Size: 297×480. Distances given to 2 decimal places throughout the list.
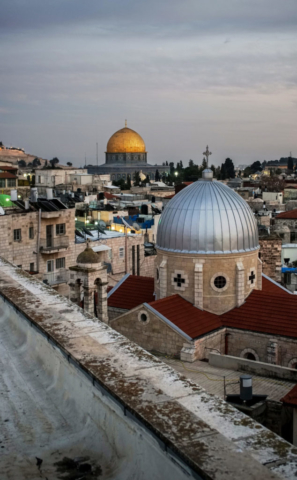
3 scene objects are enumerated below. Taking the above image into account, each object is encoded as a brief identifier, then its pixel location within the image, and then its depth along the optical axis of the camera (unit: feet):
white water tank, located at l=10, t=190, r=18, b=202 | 136.15
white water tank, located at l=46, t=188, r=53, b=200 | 140.01
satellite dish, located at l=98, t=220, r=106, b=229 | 158.20
